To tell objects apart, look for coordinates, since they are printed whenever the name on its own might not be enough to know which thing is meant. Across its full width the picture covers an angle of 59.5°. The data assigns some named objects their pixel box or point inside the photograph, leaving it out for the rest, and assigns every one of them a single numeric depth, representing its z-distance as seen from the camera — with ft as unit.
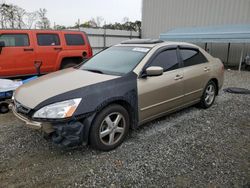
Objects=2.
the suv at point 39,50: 21.94
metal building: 47.52
